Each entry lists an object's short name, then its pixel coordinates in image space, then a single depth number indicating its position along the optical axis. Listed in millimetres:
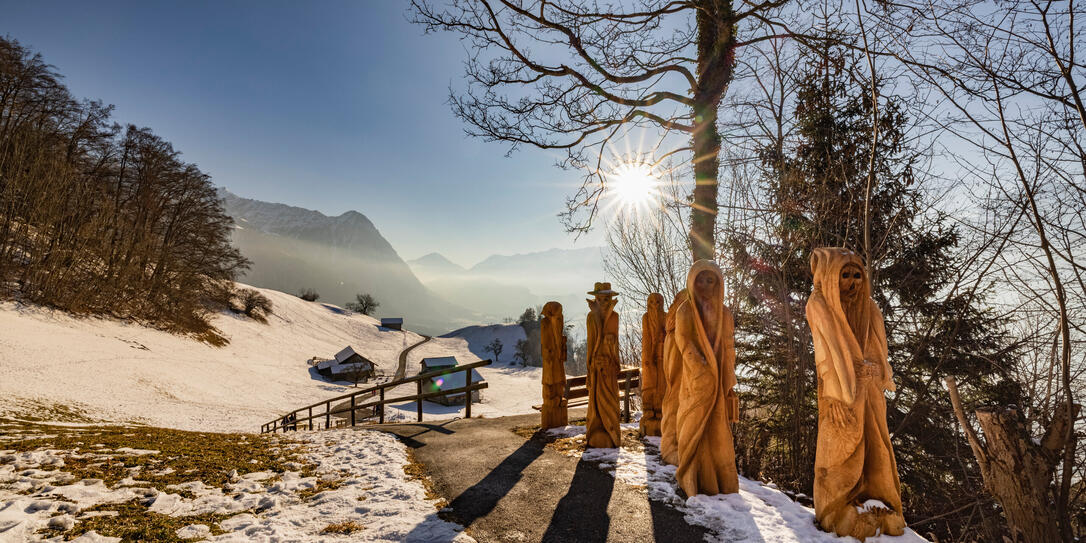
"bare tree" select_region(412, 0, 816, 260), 6543
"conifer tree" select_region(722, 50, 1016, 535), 5516
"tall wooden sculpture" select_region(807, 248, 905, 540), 3047
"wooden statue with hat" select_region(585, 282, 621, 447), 5844
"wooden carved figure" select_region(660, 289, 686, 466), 4918
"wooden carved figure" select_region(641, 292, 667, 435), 6605
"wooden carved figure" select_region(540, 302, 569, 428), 7148
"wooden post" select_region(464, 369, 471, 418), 9138
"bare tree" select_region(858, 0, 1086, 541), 2760
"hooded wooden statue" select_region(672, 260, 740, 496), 4062
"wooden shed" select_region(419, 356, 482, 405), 27172
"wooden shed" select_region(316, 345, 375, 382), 29656
